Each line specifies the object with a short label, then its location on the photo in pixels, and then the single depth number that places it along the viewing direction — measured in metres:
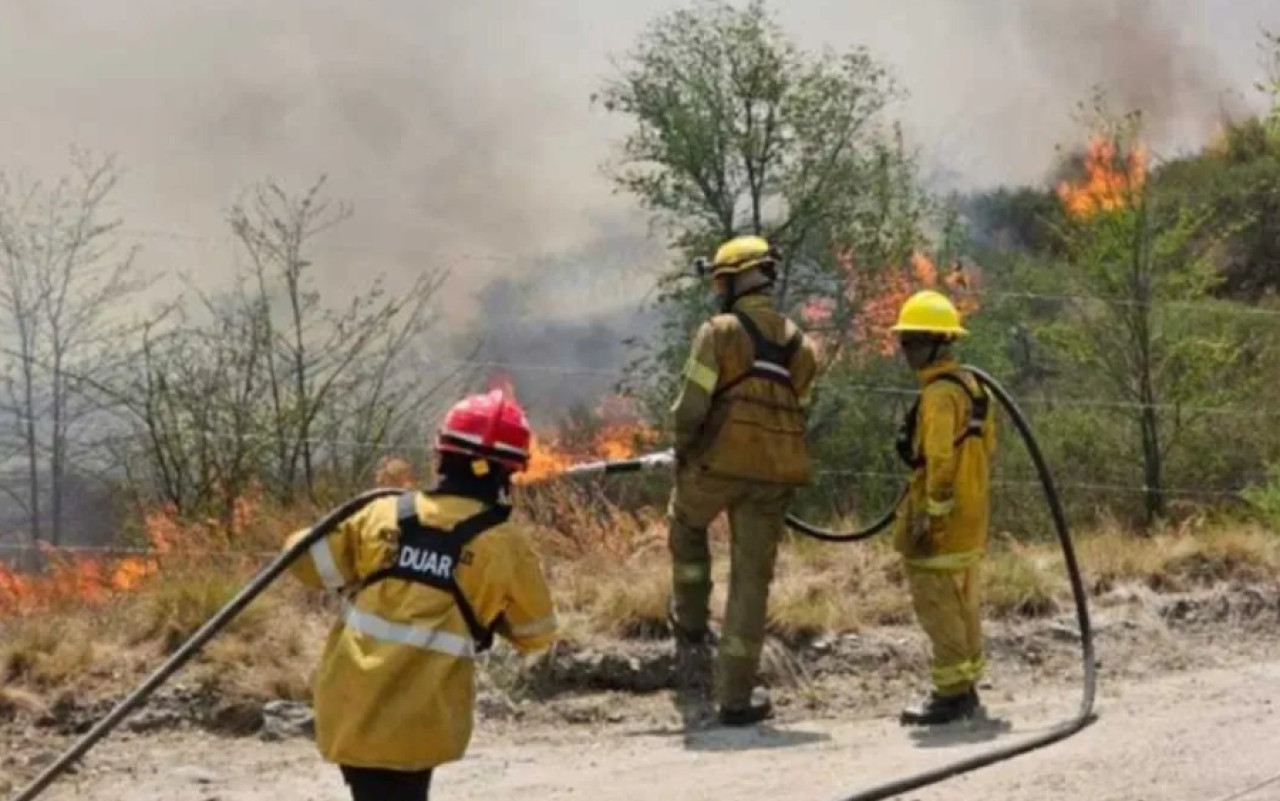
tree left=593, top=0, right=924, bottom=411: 29.11
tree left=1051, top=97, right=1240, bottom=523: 22.34
